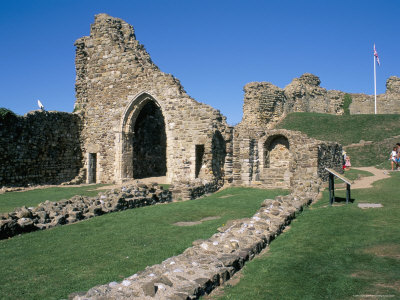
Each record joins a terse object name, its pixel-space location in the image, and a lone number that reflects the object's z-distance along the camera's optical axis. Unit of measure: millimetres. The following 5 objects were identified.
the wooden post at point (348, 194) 11018
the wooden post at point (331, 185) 10897
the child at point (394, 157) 20422
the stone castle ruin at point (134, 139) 17750
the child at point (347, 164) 22719
